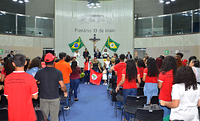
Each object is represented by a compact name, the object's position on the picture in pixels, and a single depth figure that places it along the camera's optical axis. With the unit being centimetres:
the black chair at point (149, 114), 301
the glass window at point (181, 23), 1280
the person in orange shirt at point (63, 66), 501
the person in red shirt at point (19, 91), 233
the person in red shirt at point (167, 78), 329
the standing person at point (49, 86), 311
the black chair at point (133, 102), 391
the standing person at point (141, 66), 548
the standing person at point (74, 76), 636
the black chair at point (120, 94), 499
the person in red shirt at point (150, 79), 421
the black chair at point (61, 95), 481
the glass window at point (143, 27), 1510
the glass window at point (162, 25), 1409
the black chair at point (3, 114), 288
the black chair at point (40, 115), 283
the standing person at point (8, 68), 433
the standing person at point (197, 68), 473
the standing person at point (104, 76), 1045
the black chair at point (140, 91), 504
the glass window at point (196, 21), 1205
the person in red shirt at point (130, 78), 423
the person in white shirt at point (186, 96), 217
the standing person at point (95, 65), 1079
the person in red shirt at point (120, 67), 488
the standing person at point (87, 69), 1108
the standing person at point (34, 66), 449
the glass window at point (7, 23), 1278
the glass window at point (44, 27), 1493
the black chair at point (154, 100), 427
